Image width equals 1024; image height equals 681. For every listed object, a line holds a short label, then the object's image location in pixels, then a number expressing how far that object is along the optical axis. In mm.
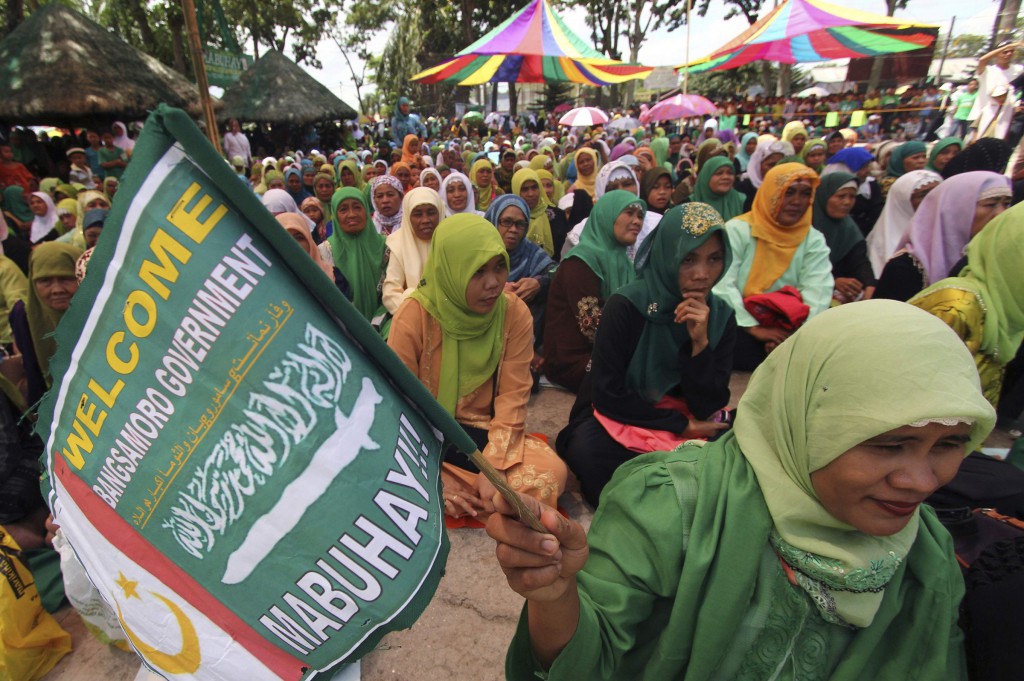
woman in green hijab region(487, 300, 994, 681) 960
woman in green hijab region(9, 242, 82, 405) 2688
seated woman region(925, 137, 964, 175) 5746
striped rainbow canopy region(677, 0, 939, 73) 10289
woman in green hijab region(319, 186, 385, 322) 4492
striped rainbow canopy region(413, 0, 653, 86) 10555
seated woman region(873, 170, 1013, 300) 3217
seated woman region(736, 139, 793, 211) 6535
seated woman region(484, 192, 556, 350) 4156
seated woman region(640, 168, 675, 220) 5578
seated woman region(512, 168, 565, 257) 5426
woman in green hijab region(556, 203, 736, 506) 2410
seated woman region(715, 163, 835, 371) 3852
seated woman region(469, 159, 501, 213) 6812
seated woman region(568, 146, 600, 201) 7145
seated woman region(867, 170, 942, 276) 4309
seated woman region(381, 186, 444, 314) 4129
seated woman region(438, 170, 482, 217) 5562
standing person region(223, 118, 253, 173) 13888
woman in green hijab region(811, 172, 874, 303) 4484
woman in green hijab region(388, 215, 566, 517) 2461
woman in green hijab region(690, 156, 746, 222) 5473
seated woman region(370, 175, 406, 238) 5215
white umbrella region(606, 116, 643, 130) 18403
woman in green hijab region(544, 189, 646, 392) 3635
